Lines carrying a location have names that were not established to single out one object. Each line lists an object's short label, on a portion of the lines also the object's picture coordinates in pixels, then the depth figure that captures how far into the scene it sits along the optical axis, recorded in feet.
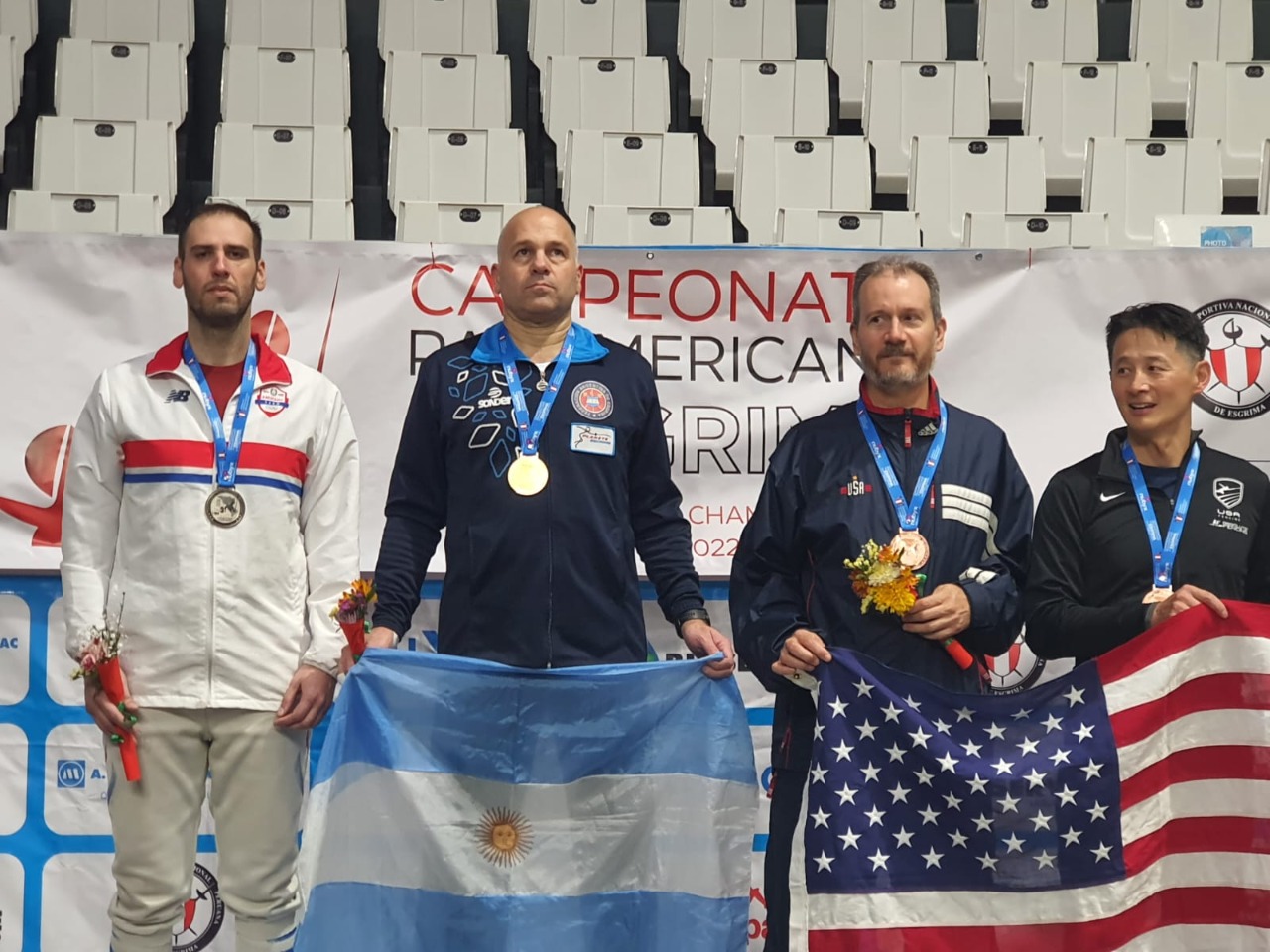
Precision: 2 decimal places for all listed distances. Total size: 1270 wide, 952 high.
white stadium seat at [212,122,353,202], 23.39
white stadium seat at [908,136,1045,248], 23.63
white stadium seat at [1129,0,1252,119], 27.22
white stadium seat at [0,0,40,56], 25.41
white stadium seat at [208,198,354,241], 20.79
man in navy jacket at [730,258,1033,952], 11.61
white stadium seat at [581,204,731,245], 21.11
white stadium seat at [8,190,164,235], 21.02
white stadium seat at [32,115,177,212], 23.00
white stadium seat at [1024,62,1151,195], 25.81
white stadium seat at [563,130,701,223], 23.89
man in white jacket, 11.59
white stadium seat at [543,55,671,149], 25.76
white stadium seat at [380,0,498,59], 27.04
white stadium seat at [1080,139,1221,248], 23.52
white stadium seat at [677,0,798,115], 27.32
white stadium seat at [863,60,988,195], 25.80
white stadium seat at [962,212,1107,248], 21.34
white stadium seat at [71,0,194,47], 26.45
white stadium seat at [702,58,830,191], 25.79
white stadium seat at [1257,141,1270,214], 22.16
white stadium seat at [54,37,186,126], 25.00
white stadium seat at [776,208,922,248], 20.71
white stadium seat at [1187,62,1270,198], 25.54
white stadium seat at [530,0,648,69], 27.09
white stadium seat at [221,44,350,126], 25.61
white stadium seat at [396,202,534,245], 20.70
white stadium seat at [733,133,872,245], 23.72
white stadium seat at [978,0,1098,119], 27.48
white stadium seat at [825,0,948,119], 27.14
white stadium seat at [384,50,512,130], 25.53
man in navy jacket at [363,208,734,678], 11.50
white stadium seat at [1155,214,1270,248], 20.16
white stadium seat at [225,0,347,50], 26.91
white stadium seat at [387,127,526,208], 23.63
